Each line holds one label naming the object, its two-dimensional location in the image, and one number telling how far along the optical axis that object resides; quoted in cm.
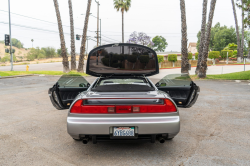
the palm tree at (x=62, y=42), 2162
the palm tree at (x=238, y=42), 3534
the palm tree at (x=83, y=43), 2243
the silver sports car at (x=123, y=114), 324
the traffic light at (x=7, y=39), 2498
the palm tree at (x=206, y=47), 1755
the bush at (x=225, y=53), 4297
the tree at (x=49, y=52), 9019
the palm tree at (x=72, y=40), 2255
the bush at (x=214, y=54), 4081
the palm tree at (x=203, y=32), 1852
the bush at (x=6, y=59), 9585
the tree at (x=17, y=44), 17762
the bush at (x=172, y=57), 3978
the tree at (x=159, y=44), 10594
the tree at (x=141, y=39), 4662
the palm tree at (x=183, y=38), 1816
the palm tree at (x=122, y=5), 4231
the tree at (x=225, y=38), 5788
